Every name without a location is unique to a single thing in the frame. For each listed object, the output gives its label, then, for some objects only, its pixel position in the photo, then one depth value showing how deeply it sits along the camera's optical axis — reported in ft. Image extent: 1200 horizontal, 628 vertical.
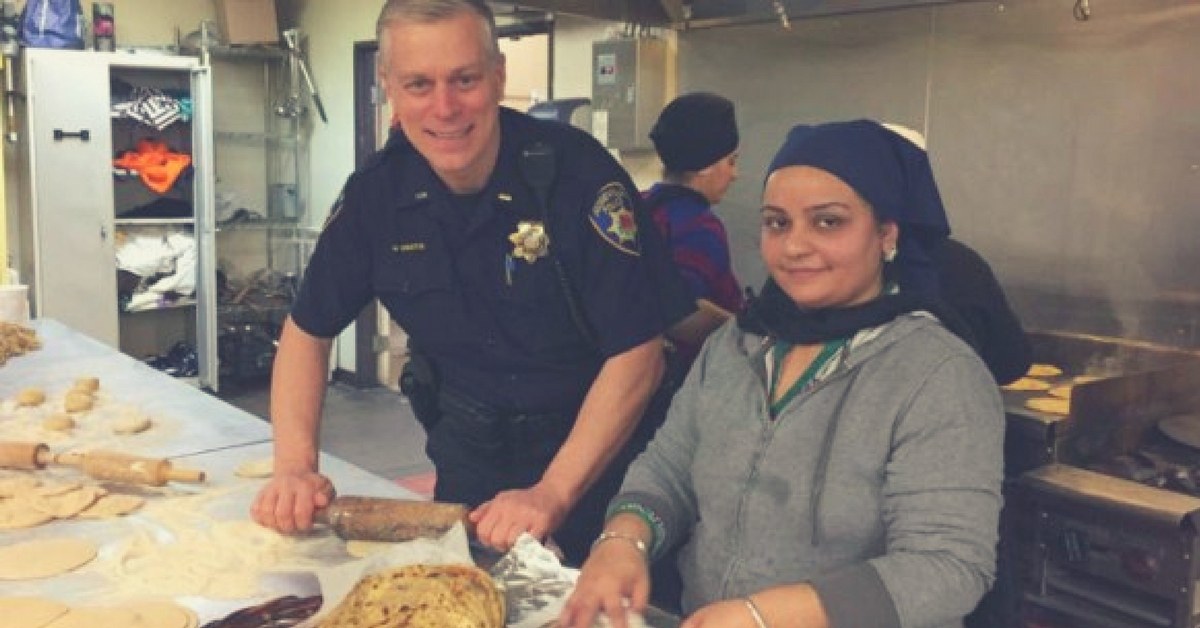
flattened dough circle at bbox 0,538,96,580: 5.01
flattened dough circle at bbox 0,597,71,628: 4.45
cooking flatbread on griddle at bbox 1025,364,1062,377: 9.15
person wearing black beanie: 8.36
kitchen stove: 6.83
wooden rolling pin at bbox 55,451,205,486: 6.13
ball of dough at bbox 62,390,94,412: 8.04
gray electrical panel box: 12.60
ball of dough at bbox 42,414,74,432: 7.48
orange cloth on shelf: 19.52
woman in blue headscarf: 3.99
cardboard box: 20.33
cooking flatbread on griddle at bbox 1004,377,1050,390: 8.60
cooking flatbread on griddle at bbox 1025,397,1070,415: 7.75
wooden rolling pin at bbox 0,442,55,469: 6.49
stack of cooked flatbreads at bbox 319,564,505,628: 4.11
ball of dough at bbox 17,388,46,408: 8.16
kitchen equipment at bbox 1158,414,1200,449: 7.91
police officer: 5.62
